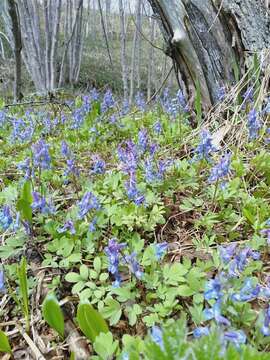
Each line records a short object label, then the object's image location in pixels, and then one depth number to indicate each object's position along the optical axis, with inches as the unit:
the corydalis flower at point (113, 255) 12.4
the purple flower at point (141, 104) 36.9
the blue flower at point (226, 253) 11.0
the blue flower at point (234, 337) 8.6
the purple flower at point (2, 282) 13.5
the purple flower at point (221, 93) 26.6
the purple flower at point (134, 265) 12.4
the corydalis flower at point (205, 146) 18.9
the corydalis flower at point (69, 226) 15.3
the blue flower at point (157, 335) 8.2
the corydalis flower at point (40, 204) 16.1
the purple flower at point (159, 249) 12.9
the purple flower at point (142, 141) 22.3
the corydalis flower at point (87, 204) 15.6
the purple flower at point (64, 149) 21.5
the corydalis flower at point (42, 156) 19.9
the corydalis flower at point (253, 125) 21.0
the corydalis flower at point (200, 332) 9.1
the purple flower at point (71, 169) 19.4
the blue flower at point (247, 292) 10.4
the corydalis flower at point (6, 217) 15.2
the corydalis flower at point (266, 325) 9.8
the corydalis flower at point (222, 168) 16.9
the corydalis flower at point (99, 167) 19.9
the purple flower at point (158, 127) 26.6
